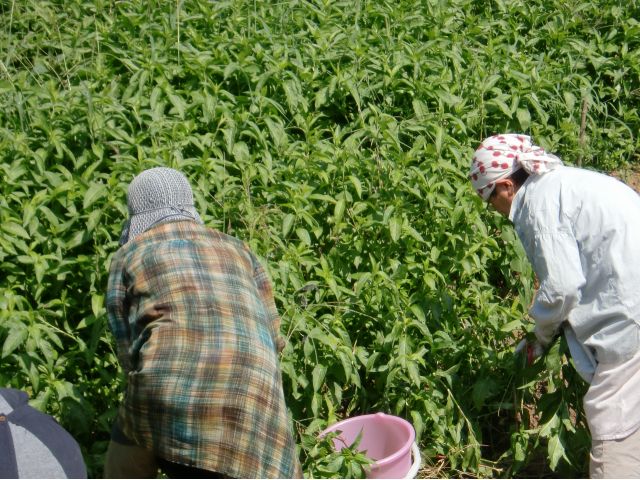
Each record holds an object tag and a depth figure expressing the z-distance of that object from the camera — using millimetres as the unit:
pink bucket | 4176
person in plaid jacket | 3268
